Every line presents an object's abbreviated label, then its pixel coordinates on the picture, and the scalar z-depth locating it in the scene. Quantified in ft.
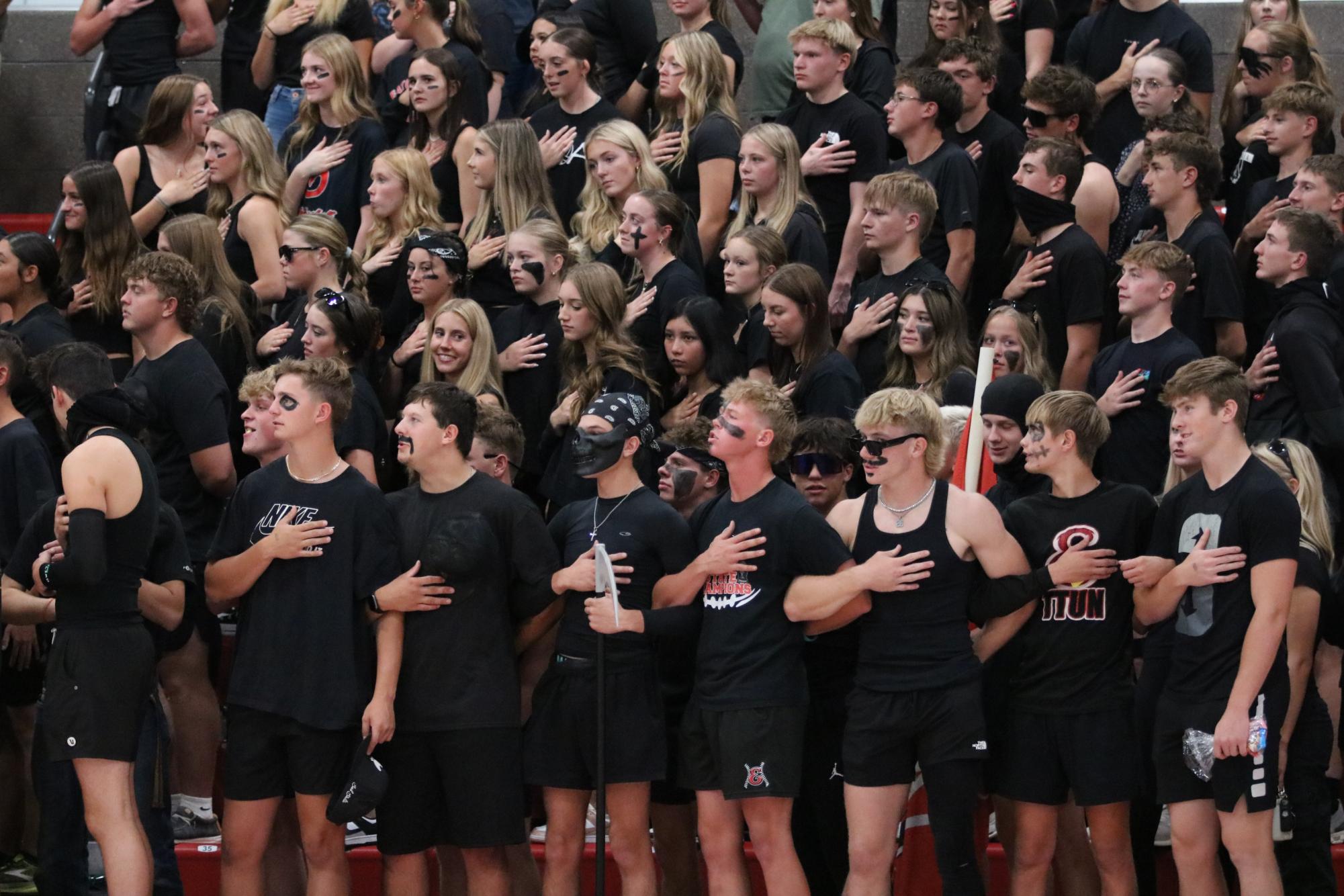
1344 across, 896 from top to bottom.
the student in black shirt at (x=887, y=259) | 51.03
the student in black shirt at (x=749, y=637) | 39.68
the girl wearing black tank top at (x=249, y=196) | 55.88
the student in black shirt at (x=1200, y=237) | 50.80
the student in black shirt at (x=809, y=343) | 48.14
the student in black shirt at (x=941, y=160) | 55.01
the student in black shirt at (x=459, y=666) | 40.63
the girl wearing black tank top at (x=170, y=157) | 58.49
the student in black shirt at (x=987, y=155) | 57.47
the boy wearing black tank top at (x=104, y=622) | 39.52
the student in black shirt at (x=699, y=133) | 57.36
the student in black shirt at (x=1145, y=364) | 47.19
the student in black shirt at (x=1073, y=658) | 39.50
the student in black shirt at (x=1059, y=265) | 51.37
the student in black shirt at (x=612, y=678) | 40.60
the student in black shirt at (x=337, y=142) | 60.75
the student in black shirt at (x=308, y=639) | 40.37
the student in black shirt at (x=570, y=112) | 59.98
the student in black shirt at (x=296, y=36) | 67.41
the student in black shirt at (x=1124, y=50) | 61.26
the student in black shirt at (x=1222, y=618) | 38.01
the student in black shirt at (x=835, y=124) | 58.13
